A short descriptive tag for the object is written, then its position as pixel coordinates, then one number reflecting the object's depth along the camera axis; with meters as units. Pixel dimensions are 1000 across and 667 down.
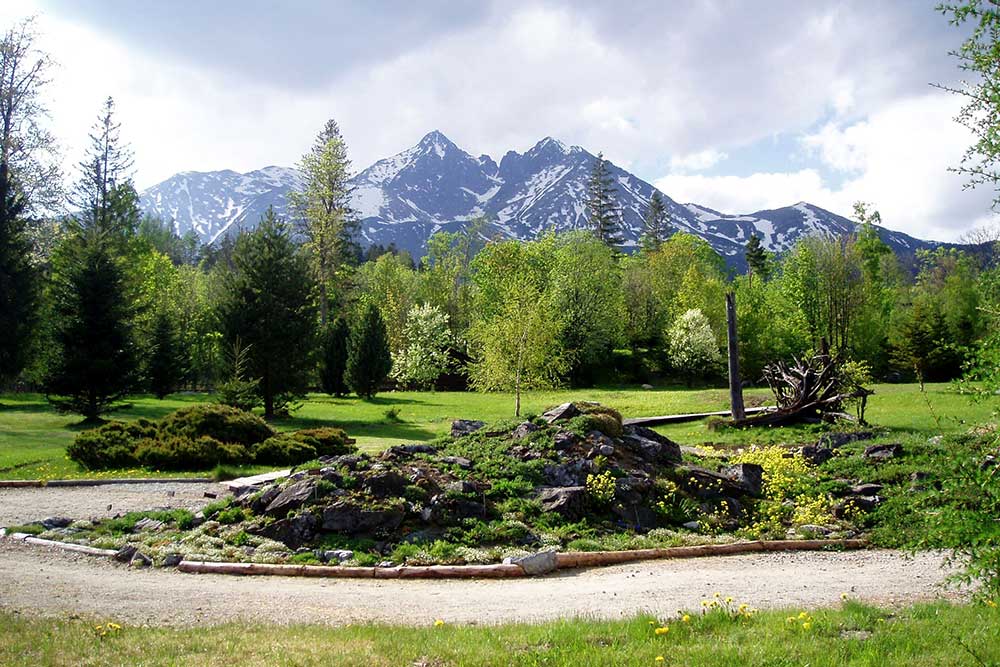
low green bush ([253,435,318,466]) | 20.42
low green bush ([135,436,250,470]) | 19.77
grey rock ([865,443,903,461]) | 17.66
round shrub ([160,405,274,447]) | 21.14
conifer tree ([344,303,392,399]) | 43.22
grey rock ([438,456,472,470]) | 15.55
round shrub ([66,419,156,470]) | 19.58
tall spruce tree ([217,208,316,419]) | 32.00
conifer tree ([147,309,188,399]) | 41.50
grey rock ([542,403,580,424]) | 18.11
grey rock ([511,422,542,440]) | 17.48
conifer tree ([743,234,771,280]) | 100.06
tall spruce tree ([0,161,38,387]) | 36.12
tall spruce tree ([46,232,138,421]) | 27.82
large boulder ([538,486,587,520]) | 13.48
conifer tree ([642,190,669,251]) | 104.31
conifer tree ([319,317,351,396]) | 45.66
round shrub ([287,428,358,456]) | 21.52
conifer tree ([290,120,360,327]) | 49.22
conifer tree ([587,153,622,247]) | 96.26
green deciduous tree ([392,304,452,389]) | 52.09
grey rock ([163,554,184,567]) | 11.19
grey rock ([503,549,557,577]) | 10.82
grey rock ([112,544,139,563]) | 11.41
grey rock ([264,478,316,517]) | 12.95
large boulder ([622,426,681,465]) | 16.56
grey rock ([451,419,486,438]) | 19.96
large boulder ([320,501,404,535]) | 12.38
